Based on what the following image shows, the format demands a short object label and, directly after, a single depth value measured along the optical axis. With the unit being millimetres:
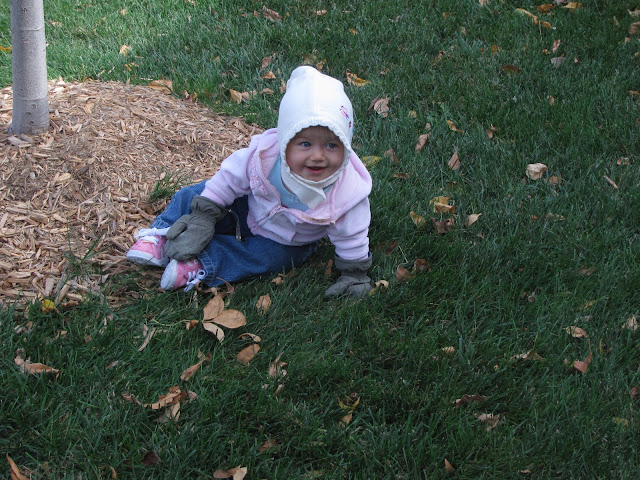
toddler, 2834
